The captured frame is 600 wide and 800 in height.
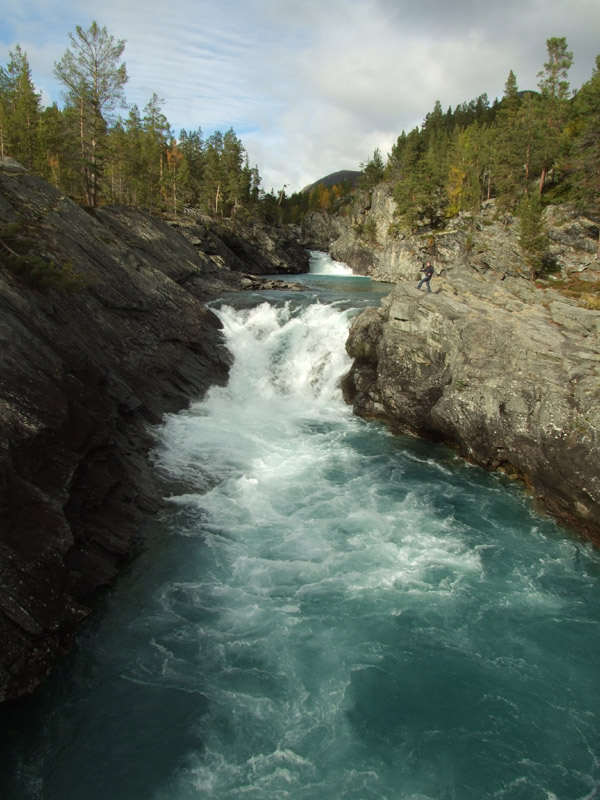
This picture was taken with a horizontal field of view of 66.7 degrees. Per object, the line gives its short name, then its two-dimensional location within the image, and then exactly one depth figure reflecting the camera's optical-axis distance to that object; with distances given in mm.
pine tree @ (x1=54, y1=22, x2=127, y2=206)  32969
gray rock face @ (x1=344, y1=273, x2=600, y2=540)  15859
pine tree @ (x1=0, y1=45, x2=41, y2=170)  42000
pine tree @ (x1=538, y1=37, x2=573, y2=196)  49406
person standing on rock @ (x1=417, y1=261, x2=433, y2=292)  24188
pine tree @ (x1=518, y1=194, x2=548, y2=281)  37719
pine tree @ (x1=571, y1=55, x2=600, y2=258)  34938
